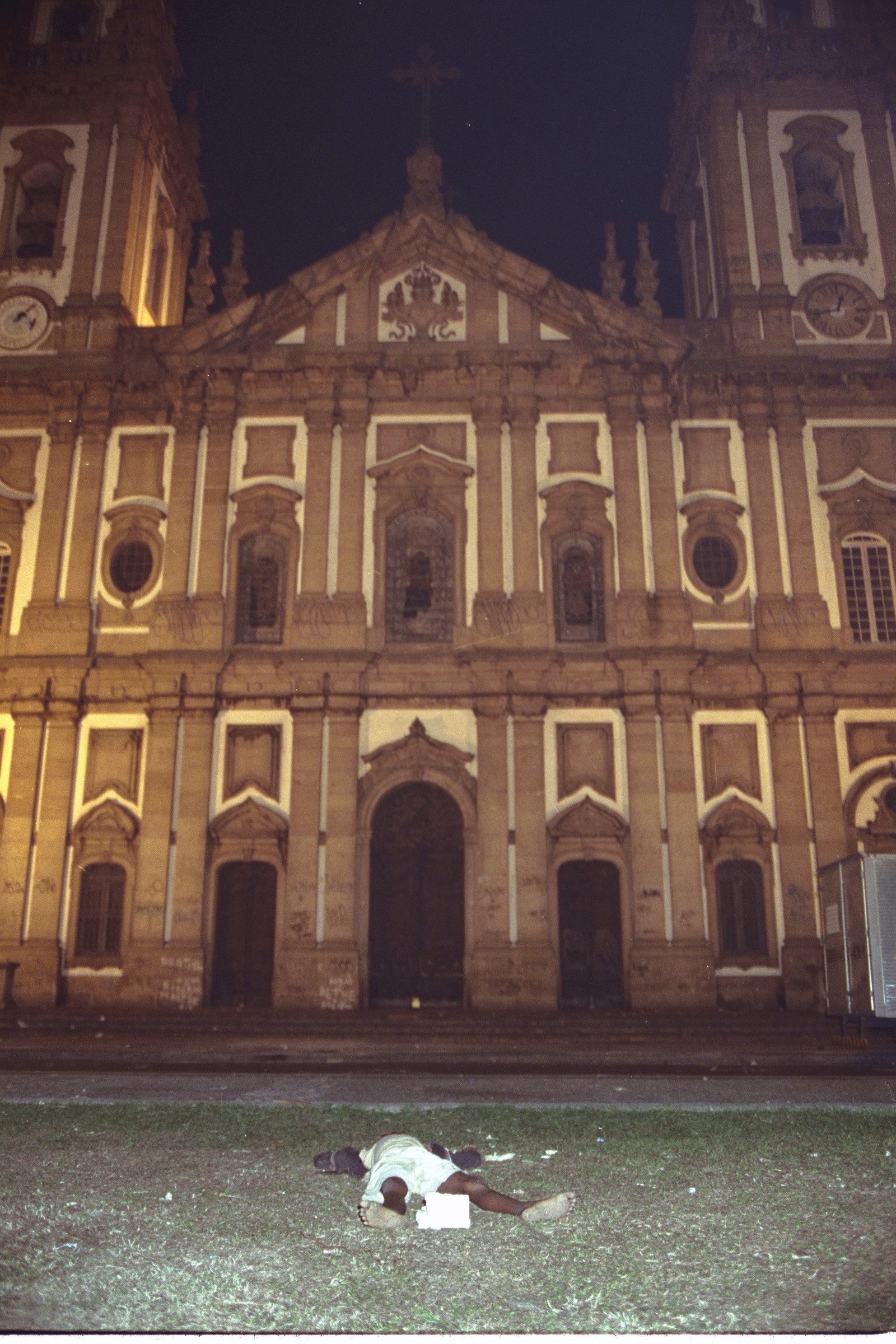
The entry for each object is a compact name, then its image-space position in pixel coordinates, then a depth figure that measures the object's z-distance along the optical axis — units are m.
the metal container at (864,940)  16.72
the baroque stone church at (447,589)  21.95
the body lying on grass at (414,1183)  6.41
